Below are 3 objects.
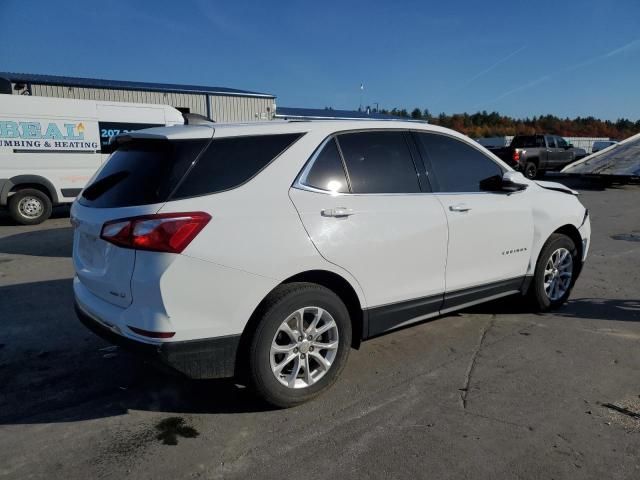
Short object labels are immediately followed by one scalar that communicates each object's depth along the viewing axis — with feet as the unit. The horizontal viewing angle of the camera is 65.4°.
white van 34.99
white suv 8.96
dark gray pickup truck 69.82
